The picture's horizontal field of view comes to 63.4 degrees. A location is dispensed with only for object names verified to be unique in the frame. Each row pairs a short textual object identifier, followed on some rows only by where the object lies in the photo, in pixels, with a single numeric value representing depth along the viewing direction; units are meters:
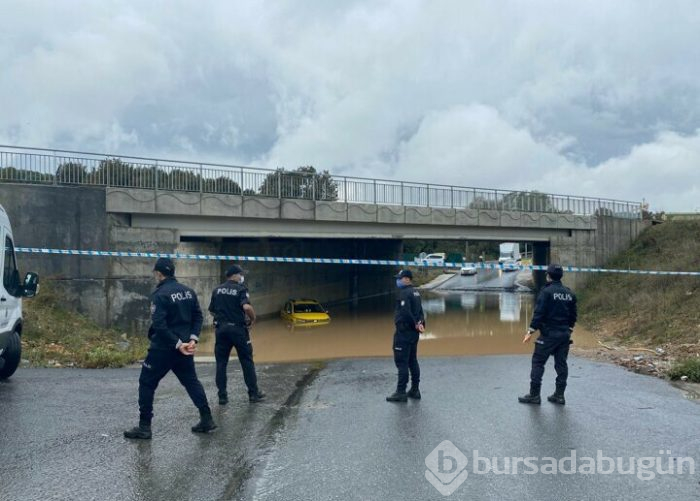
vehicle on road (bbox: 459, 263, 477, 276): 61.75
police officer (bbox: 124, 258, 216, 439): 5.34
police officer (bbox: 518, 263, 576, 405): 6.96
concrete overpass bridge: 16.52
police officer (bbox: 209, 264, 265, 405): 6.99
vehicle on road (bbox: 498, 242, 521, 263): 66.12
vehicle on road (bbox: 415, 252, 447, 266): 57.11
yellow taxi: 23.89
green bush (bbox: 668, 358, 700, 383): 8.38
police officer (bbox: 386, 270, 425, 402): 7.07
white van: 7.23
